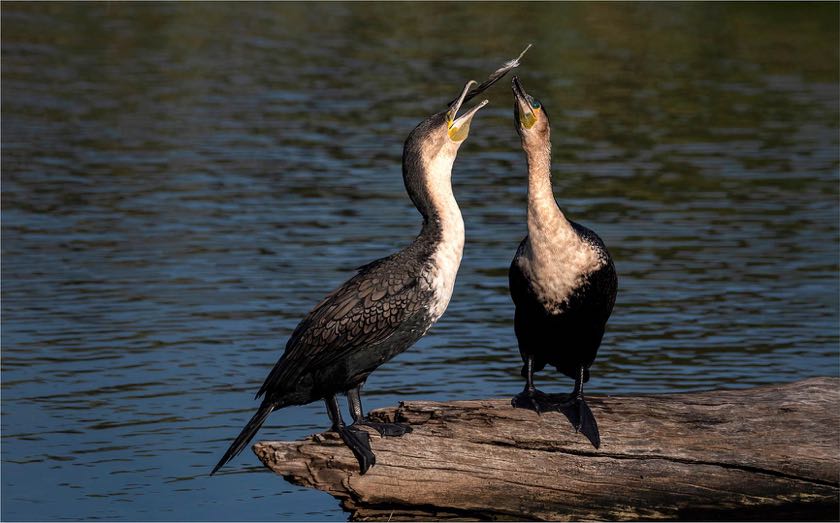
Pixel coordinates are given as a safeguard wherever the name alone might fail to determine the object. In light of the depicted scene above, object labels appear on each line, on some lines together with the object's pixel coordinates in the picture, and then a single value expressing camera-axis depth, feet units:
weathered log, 46.44
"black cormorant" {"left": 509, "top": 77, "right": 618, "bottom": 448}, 47.75
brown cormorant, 44.75
